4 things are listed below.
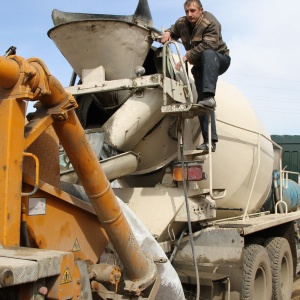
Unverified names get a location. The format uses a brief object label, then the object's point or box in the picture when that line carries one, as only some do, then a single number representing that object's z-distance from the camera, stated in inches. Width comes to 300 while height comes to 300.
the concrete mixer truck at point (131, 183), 100.0
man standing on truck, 183.5
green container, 406.6
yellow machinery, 95.3
